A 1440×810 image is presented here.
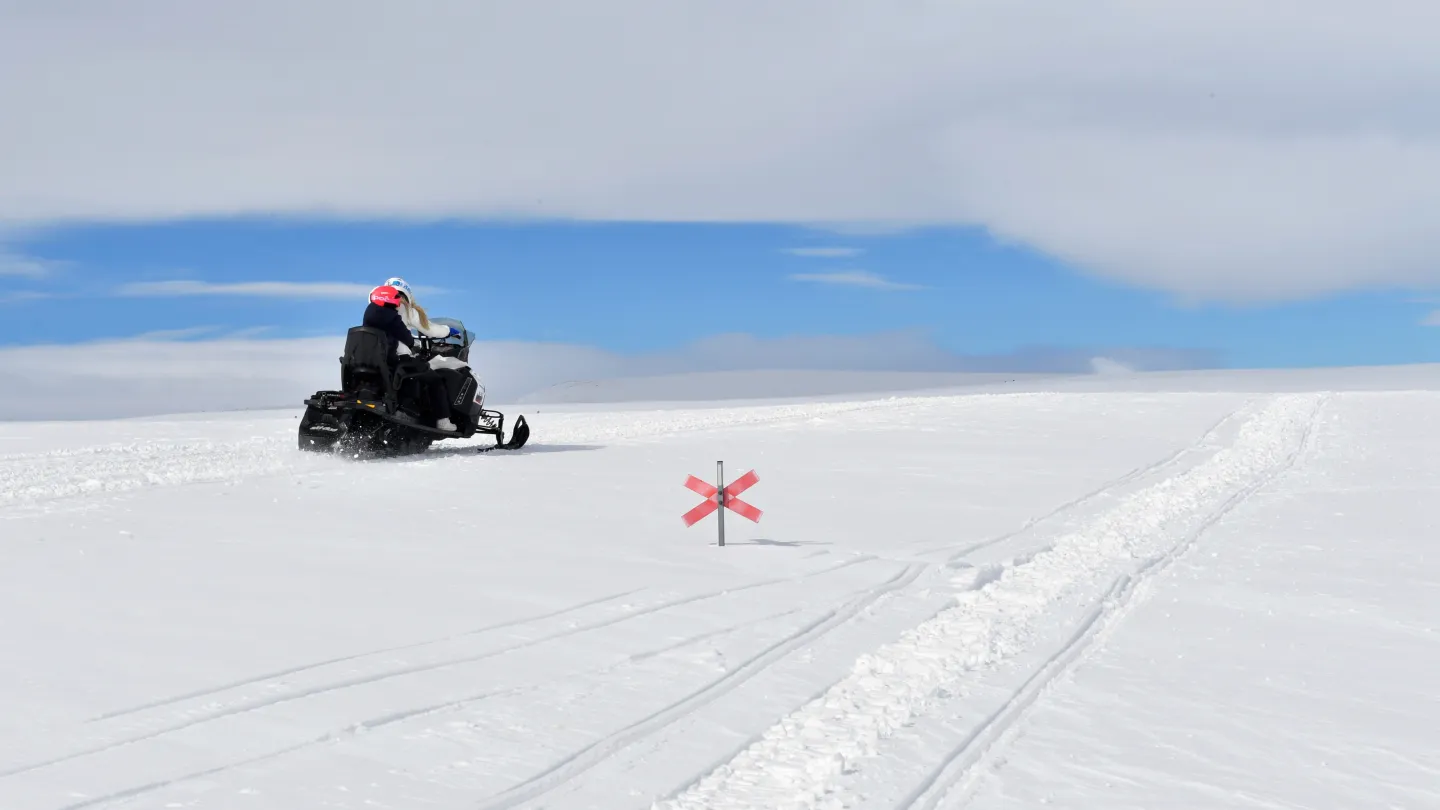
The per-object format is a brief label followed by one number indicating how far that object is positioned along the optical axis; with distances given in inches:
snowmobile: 649.6
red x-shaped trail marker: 426.3
